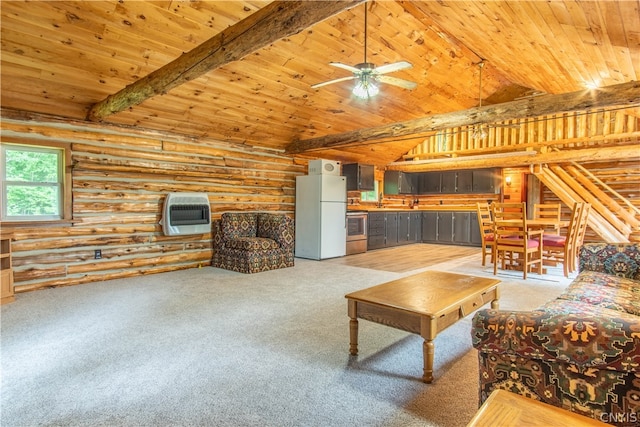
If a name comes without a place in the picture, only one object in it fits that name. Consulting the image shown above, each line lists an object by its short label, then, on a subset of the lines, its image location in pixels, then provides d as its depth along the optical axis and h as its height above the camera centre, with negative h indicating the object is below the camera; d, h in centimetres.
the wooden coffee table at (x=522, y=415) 98 -62
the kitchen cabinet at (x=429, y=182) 1005 +63
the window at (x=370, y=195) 953 +22
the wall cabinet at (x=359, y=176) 816 +65
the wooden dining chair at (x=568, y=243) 505 -59
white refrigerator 684 -29
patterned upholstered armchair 544 -66
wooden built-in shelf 377 -80
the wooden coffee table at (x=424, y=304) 210 -67
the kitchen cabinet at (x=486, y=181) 908 +62
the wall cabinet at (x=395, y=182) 989 +61
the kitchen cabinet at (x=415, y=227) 971 -68
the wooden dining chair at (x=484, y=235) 562 -52
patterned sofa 117 -59
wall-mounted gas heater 541 -21
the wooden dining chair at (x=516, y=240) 498 -56
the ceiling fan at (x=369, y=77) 317 +124
